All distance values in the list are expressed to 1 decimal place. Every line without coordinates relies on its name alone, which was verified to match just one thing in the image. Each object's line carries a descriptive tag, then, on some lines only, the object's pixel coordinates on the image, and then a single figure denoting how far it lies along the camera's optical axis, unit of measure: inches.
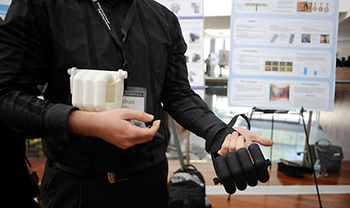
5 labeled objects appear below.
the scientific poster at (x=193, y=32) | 85.2
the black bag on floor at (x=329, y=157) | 114.3
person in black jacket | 20.8
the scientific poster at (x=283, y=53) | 81.4
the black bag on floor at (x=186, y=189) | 64.1
